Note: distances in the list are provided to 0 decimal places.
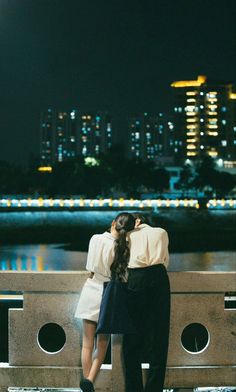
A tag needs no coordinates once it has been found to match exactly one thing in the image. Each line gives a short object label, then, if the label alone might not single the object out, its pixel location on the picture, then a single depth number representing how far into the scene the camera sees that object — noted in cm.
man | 609
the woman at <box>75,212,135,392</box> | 615
